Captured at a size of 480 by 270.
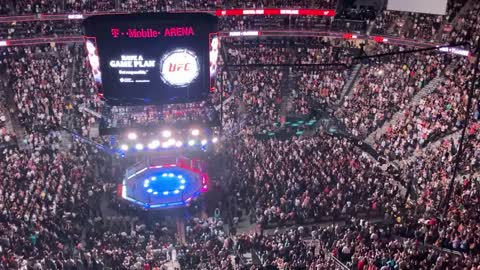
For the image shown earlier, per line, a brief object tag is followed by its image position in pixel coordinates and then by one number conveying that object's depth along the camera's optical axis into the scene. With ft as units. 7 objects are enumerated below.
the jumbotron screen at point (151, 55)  60.49
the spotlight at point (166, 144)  81.79
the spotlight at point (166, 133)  78.43
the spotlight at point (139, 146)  82.43
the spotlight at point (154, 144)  81.66
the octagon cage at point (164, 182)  83.71
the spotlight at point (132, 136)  80.23
